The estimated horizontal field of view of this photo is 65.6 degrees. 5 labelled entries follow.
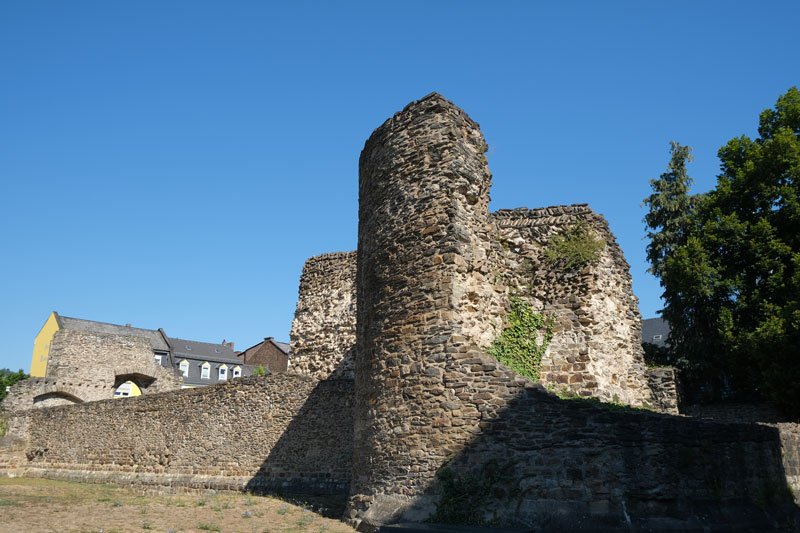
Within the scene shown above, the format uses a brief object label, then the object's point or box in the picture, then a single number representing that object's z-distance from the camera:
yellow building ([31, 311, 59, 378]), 35.41
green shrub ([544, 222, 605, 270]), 12.11
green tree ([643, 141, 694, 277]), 26.03
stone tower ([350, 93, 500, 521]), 9.56
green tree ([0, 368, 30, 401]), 38.42
